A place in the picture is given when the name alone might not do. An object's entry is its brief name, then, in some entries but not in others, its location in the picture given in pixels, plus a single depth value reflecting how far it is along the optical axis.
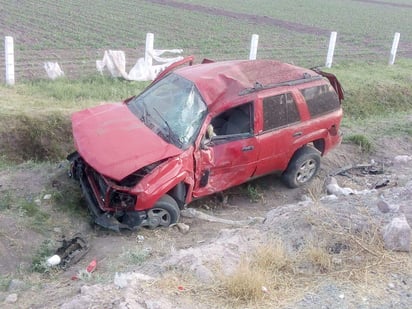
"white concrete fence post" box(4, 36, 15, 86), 11.77
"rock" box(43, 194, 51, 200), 7.68
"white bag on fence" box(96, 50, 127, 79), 12.97
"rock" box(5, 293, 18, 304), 5.08
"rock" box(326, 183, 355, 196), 8.26
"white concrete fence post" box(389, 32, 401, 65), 18.00
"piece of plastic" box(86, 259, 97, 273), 5.91
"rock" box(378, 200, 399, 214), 6.03
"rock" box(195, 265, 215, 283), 4.75
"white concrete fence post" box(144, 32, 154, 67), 13.55
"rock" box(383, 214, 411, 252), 5.15
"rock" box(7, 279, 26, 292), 5.47
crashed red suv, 6.96
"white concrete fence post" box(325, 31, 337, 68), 16.44
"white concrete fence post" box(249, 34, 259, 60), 15.03
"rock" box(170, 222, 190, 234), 7.37
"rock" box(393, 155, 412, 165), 10.33
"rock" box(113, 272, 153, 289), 4.56
